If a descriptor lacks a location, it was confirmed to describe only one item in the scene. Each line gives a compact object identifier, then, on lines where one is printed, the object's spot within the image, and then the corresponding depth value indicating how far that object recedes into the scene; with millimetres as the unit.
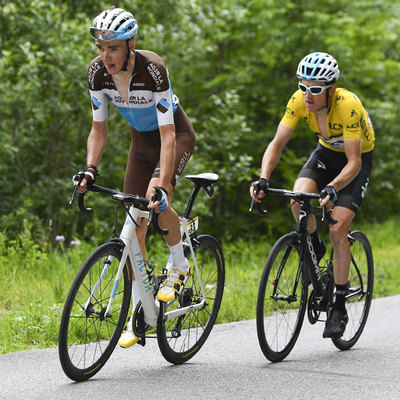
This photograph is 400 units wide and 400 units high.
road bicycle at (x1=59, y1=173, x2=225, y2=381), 8930
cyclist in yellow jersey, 11047
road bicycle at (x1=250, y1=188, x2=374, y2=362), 10742
